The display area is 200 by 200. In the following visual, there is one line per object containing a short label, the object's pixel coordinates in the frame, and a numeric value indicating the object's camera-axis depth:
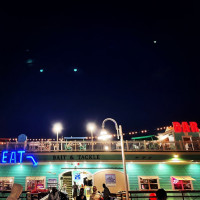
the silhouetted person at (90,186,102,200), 10.33
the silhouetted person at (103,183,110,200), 9.97
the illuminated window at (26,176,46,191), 16.69
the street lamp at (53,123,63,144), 19.55
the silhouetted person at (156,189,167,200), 5.05
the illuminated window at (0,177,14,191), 16.59
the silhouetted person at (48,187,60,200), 7.52
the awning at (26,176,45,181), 16.92
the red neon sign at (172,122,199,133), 22.17
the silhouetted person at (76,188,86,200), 9.94
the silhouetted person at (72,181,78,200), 14.34
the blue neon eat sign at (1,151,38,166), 16.64
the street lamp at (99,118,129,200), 12.63
